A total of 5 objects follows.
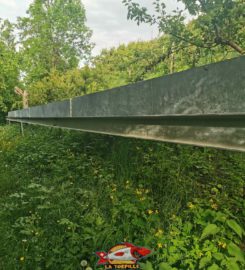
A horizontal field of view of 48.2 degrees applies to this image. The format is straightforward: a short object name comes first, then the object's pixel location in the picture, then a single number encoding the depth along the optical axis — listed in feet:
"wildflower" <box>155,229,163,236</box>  7.37
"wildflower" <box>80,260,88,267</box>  6.65
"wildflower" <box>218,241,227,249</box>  7.01
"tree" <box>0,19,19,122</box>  77.36
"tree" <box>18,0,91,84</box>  115.85
